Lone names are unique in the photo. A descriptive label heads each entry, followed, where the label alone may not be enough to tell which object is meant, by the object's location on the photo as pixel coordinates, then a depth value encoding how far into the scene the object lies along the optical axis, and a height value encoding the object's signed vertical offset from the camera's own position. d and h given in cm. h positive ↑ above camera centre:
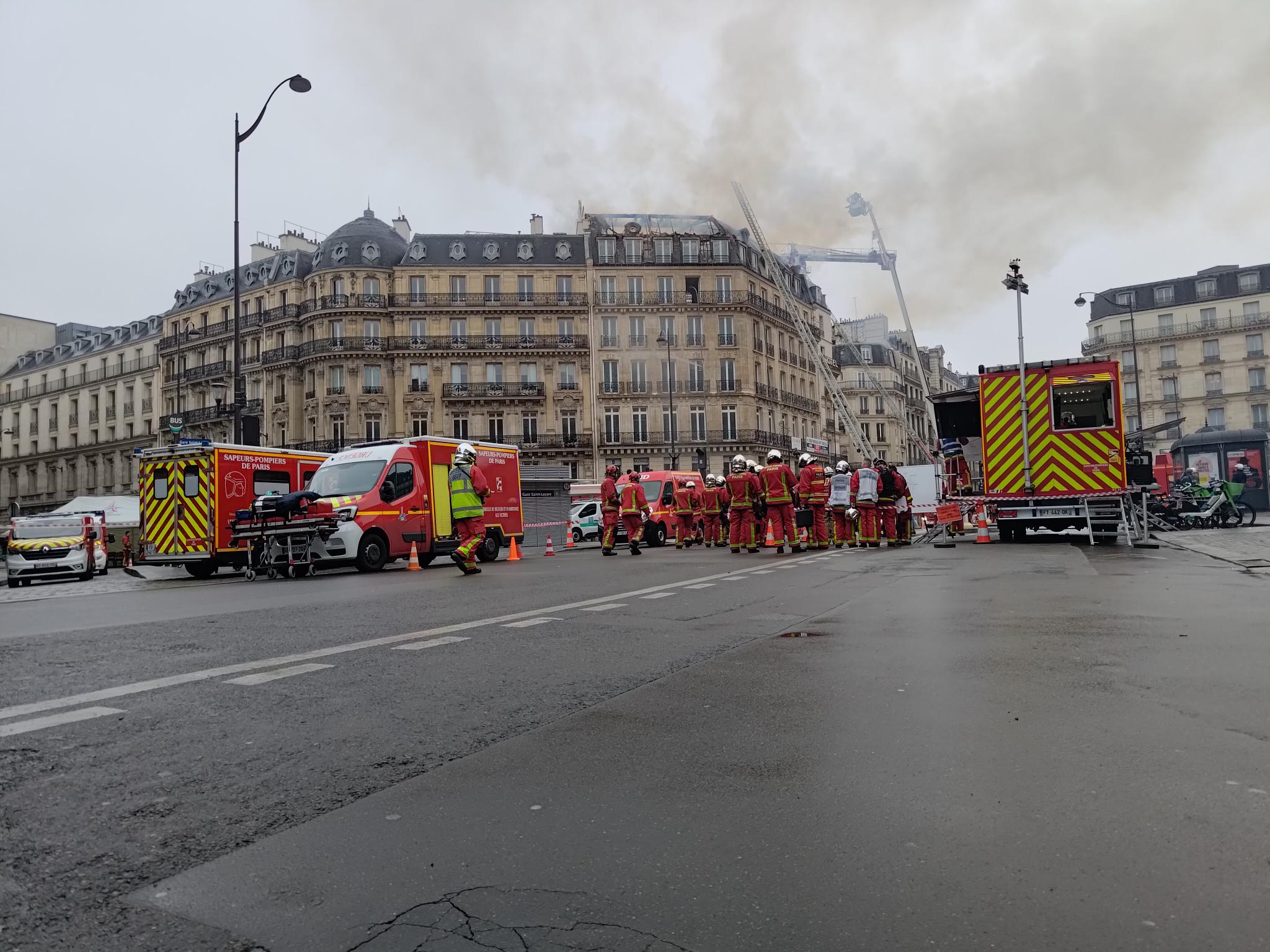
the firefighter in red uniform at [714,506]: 2350 -28
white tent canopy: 3584 +29
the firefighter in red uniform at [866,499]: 1884 -18
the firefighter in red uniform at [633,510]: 1970 -26
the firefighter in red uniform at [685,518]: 2428 -58
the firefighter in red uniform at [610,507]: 1919 -18
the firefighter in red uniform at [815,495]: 1825 -6
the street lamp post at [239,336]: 2052 +391
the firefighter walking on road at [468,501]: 1457 +3
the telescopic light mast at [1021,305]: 1722 +360
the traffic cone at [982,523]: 1934 -75
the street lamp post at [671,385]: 4872 +571
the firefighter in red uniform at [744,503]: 1869 -17
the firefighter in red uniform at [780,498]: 1750 -9
